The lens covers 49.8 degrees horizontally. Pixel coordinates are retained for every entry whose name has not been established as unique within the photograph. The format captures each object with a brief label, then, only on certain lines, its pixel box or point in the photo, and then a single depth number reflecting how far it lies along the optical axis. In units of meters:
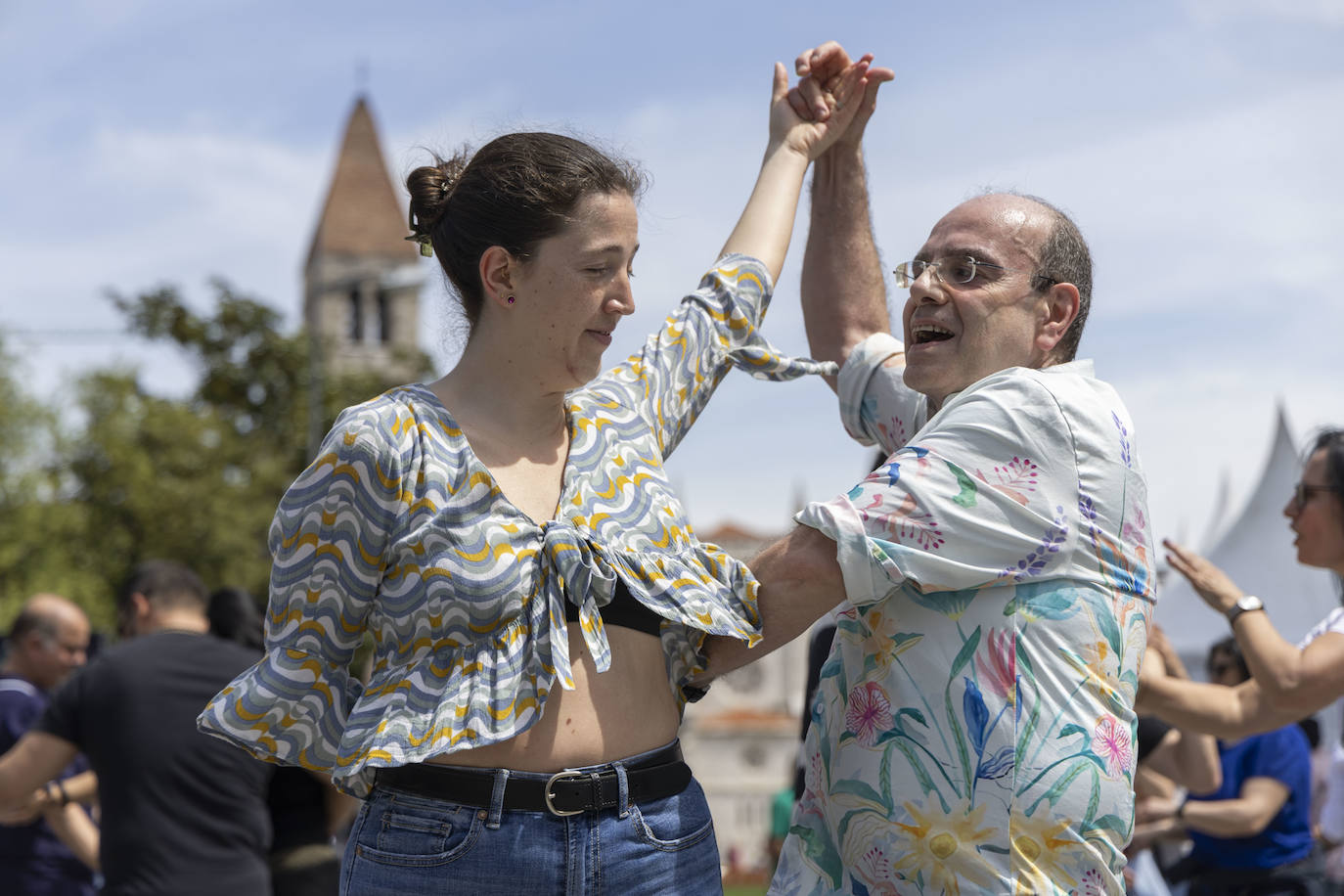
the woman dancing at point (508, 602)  2.30
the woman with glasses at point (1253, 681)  4.01
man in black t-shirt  4.59
